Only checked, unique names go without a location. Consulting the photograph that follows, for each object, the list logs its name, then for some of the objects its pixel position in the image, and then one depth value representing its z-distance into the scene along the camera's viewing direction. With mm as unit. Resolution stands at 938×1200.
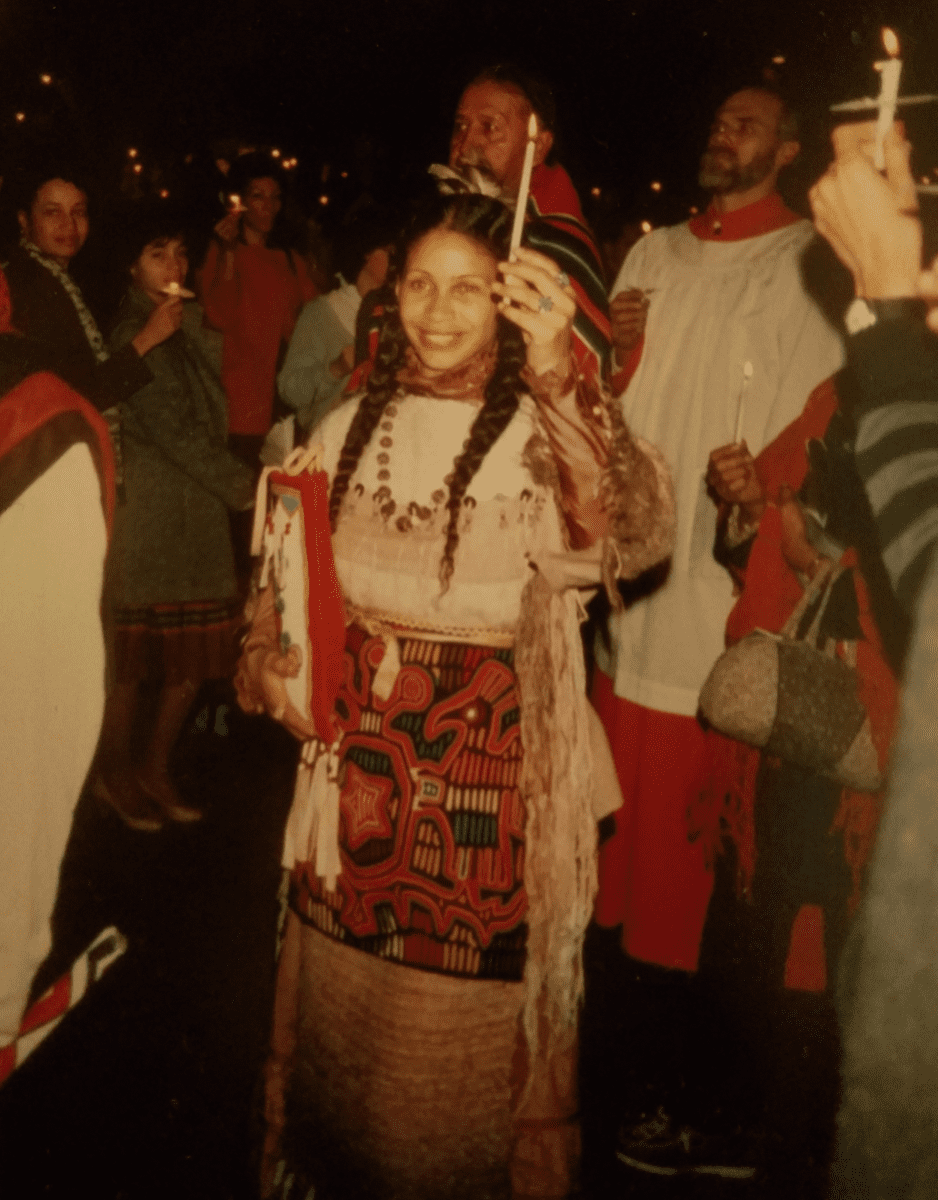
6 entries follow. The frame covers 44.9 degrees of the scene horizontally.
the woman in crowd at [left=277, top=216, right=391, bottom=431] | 4285
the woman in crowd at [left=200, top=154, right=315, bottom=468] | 5629
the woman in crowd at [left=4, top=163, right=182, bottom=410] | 3158
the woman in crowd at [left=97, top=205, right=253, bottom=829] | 3732
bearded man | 3012
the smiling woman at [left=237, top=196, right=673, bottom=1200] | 2104
